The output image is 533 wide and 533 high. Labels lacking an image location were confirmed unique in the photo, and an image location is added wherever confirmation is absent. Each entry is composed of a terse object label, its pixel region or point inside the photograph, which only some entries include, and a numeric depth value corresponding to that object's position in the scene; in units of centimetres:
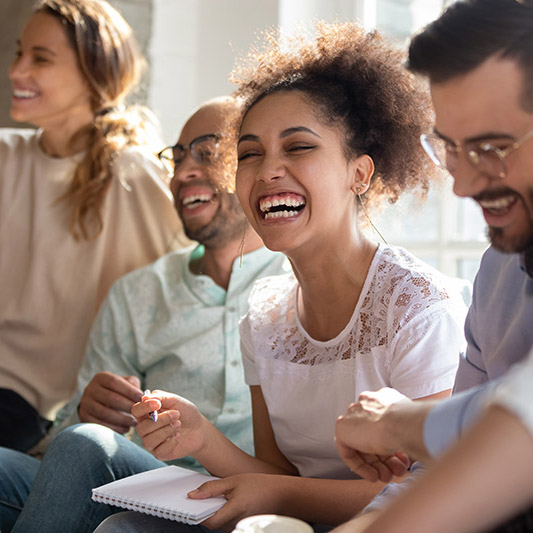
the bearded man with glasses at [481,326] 75
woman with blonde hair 237
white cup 102
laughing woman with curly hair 139
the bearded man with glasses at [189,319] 183
